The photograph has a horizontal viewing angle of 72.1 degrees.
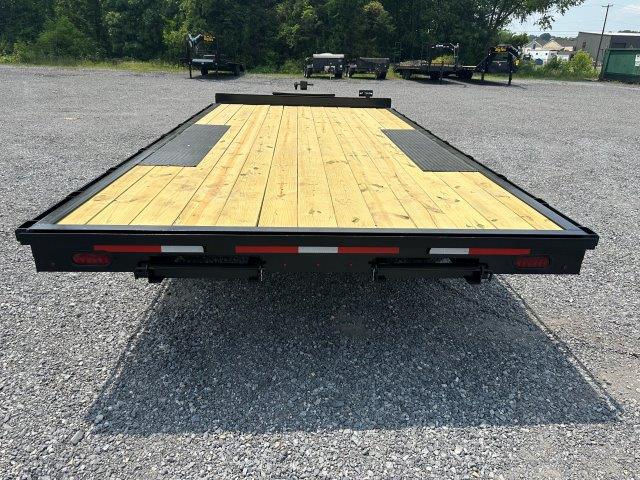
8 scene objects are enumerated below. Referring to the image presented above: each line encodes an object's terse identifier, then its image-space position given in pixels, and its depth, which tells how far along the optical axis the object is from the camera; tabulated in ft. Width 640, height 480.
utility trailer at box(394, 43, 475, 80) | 81.51
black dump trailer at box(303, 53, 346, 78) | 79.61
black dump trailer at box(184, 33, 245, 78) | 75.72
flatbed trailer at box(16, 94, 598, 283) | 8.37
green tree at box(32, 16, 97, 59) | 113.91
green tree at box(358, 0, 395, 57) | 112.47
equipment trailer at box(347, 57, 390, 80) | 80.28
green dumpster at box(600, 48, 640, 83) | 95.20
